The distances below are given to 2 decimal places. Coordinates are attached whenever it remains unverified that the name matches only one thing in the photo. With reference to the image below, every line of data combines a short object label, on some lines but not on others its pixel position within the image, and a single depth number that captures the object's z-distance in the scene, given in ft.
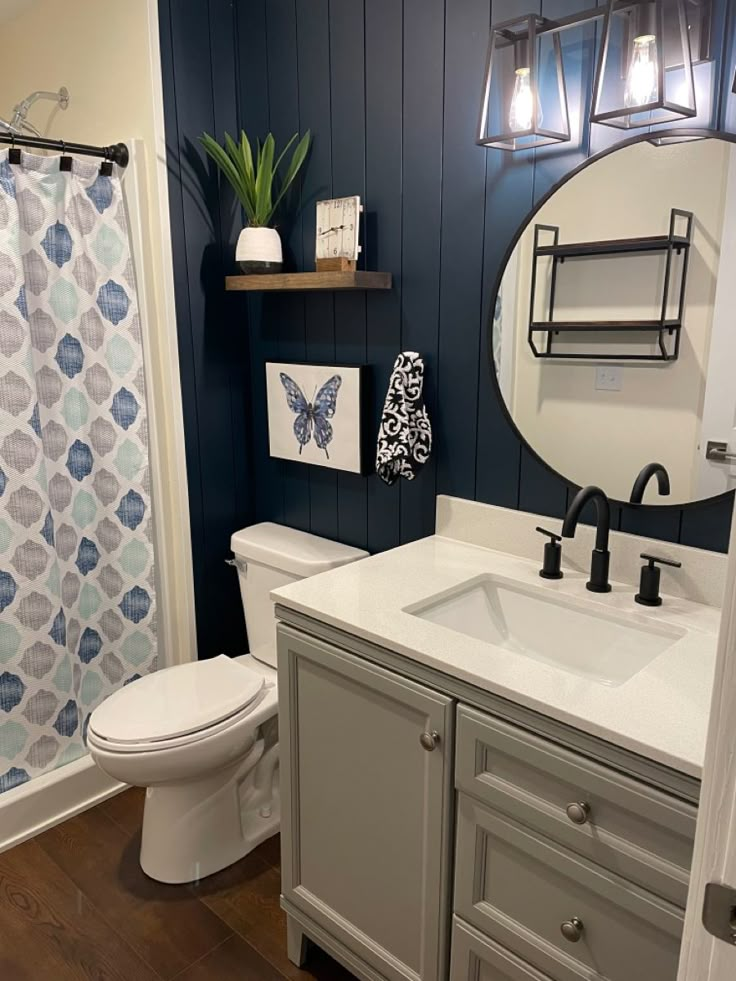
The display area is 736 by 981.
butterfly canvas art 6.92
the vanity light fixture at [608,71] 4.43
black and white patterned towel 6.19
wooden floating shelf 6.19
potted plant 6.67
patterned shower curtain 6.65
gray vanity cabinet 3.59
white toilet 5.99
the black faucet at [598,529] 4.86
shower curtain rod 6.36
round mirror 4.72
